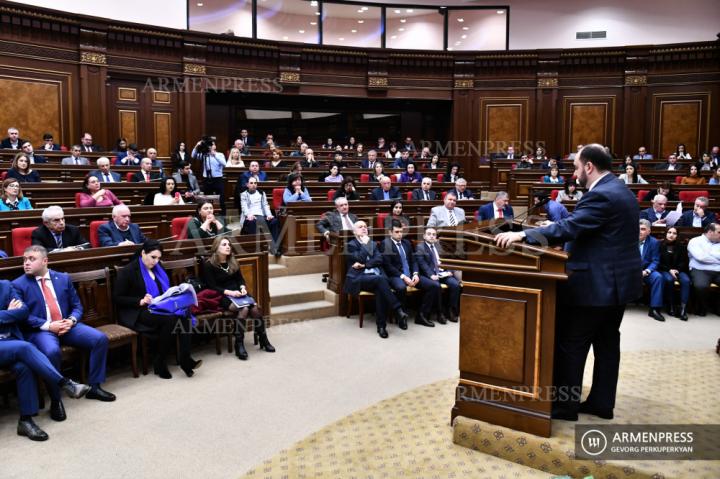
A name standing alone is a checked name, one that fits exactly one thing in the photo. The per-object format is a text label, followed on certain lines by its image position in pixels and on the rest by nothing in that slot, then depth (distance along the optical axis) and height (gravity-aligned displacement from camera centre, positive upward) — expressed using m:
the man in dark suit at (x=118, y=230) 5.24 -0.49
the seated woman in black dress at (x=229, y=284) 4.85 -0.91
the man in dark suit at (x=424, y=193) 8.32 -0.18
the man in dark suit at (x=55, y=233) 4.84 -0.48
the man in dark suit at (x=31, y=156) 7.91 +0.32
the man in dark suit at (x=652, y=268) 6.21 -0.97
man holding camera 8.77 +0.14
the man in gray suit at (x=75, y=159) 8.77 +0.30
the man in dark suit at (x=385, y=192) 8.19 -0.17
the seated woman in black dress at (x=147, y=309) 4.32 -1.01
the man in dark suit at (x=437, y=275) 6.07 -1.02
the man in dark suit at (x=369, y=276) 5.58 -0.97
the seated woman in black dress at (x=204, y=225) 5.50 -0.45
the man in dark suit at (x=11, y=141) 8.85 +0.58
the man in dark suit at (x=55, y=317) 3.70 -0.94
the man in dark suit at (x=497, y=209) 7.07 -0.36
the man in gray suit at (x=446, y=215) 7.07 -0.43
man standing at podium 2.64 -0.44
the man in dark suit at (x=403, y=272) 5.89 -0.97
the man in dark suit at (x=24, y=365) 3.31 -1.11
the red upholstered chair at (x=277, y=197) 8.11 -0.25
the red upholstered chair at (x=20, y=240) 5.10 -0.56
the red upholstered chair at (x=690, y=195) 8.51 -0.18
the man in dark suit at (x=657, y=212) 7.44 -0.39
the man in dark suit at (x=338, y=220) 6.82 -0.48
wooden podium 2.68 -0.72
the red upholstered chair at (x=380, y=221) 7.19 -0.51
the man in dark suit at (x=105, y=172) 7.74 +0.09
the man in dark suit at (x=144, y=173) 8.12 +0.08
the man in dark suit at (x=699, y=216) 7.16 -0.42
